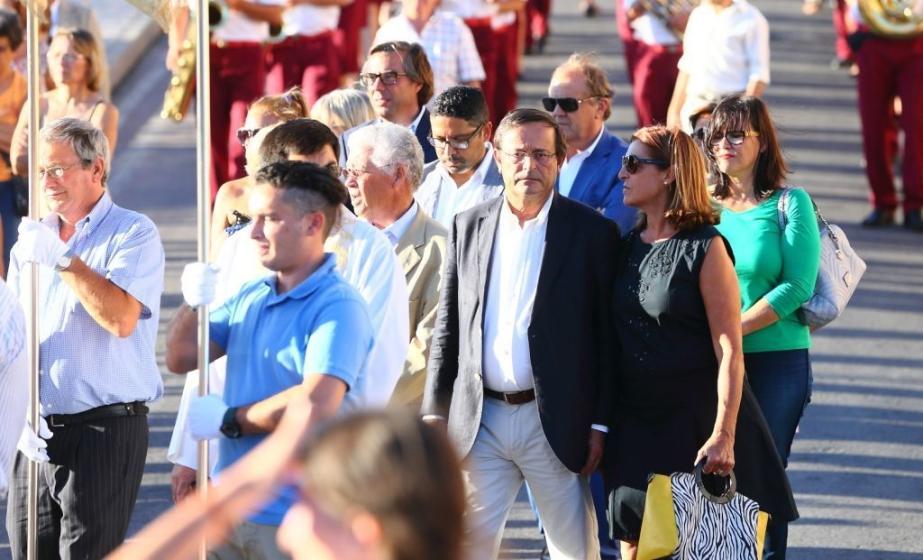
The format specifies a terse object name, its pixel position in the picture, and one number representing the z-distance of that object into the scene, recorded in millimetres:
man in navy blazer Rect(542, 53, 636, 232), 13609
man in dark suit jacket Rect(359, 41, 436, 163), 15664
